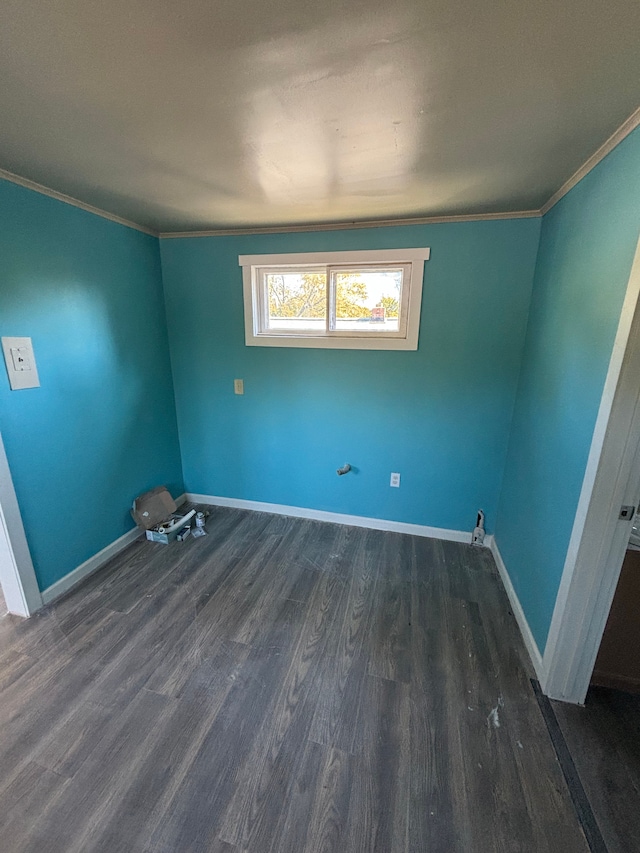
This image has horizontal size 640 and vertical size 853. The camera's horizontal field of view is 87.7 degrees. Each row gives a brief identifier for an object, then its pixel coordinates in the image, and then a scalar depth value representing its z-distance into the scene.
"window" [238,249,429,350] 2.27
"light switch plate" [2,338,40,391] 1.65
